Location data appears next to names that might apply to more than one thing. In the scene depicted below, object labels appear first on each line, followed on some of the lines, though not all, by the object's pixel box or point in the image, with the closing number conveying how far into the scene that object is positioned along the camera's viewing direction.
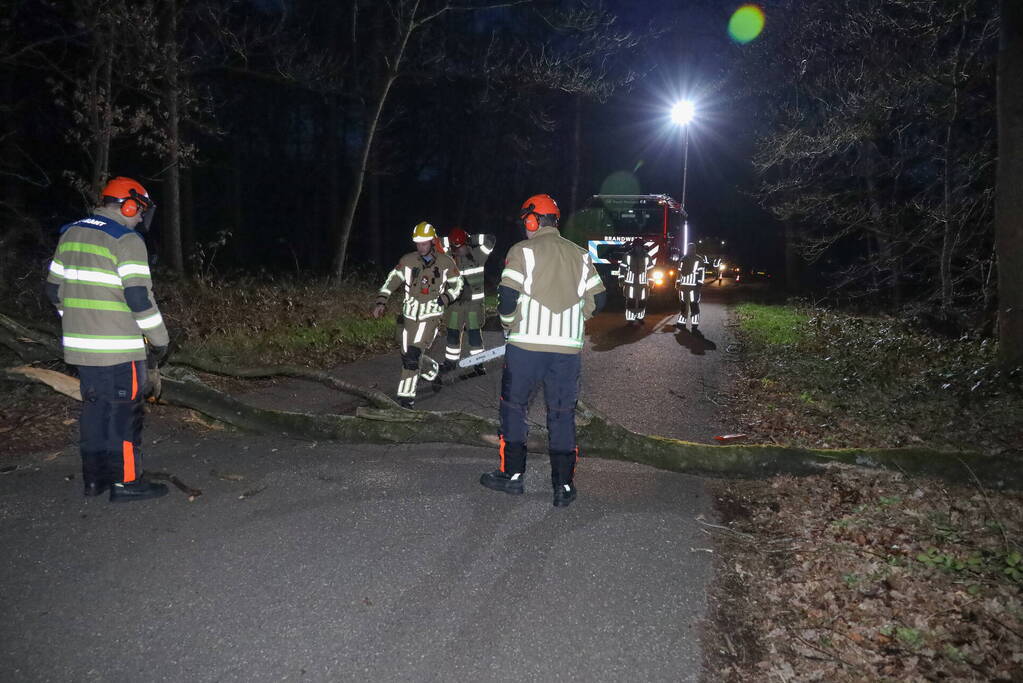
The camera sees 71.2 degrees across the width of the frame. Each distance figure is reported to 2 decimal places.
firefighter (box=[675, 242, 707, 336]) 14.41
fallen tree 5.18
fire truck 20.05
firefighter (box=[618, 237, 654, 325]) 15.24
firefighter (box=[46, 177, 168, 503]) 4.51
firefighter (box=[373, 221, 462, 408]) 7.70
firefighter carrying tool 9.52
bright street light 26.62
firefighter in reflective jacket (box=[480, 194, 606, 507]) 4.82
